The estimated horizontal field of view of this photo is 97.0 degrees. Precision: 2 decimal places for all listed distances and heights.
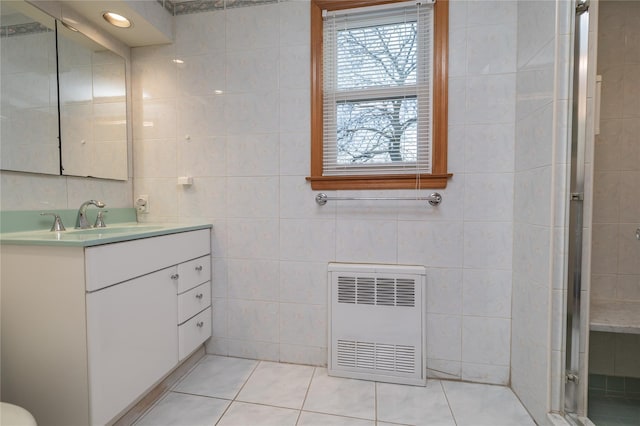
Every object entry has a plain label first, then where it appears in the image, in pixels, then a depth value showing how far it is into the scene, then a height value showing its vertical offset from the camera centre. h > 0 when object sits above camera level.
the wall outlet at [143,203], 1.95 -0.01
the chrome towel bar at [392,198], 1.59 +0.02
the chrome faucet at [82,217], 1.56 -0.09
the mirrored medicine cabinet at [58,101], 1.32 +0.55
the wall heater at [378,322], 1.58 -0.70
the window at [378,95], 1.60 +0.63
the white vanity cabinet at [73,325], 1.06 -0.49
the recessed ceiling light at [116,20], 1.63 +1.07
